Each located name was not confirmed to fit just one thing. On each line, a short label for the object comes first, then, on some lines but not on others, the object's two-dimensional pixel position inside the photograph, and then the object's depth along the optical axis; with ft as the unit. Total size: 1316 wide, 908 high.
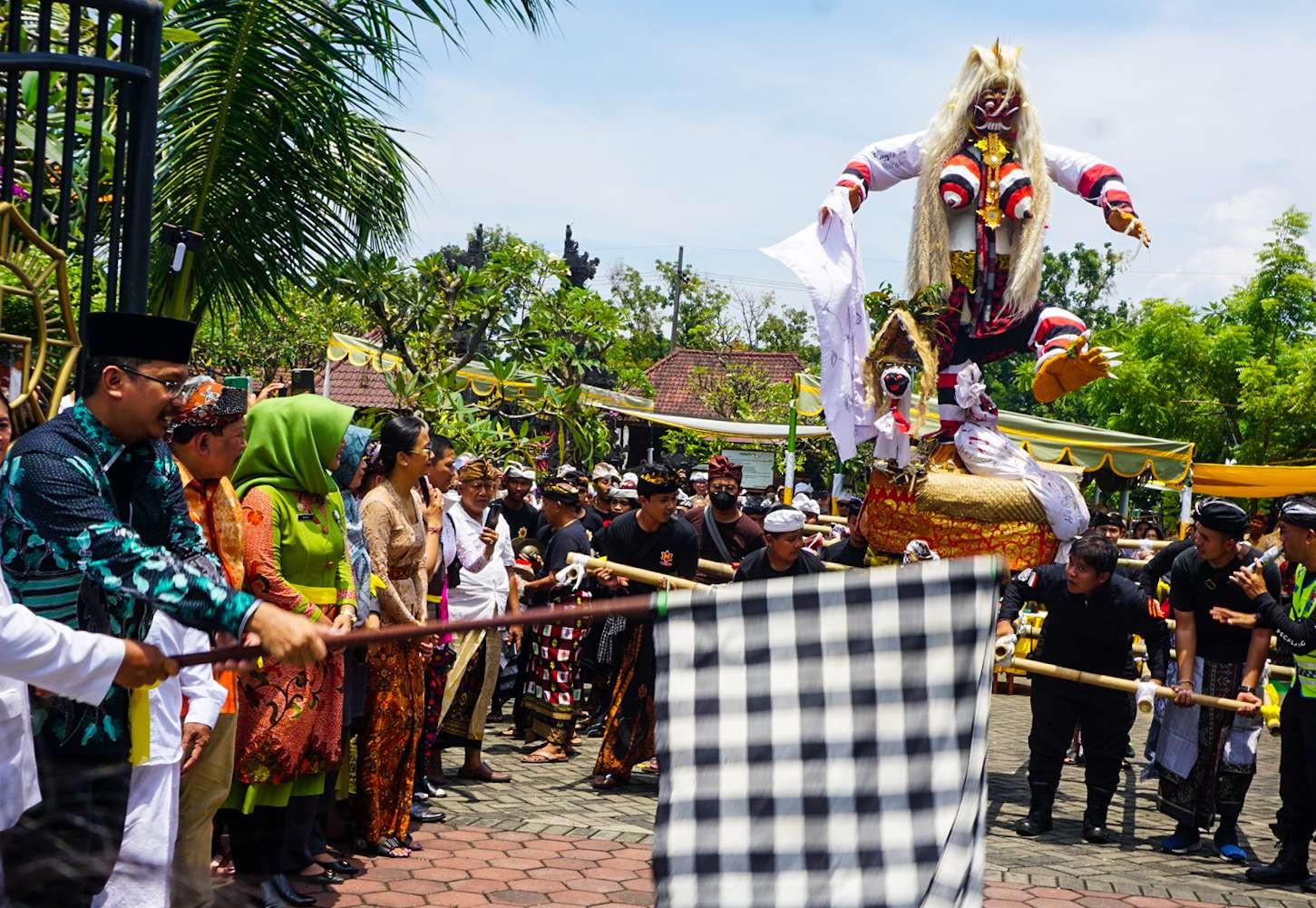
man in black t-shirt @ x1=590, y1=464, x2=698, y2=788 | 27.22
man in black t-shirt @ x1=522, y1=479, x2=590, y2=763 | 29.76
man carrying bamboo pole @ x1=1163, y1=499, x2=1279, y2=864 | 25.00
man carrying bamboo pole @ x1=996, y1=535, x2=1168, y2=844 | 25.49
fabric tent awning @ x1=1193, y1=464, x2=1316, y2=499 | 73.10
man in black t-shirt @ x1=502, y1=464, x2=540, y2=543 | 35.94
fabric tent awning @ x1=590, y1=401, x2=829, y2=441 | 79.51
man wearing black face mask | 31.76
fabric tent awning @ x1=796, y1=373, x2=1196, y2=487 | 69.05
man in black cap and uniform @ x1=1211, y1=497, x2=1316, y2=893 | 22.97
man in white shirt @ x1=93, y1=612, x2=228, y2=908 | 12.31
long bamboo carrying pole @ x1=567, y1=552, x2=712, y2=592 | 26.04
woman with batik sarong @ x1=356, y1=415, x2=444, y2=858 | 20.80
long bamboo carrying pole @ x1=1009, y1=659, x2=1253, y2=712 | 24.54
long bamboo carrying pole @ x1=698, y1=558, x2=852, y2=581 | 30.07
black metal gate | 13.74
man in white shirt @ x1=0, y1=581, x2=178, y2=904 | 10.03
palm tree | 24.79
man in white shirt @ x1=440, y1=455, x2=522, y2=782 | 27.07
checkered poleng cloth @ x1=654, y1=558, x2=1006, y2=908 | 8.84
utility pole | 167.84
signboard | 97.25
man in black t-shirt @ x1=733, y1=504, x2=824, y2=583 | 26.05
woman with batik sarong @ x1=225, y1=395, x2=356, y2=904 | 17.24
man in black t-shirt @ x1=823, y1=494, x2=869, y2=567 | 29.09
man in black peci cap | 11.14
